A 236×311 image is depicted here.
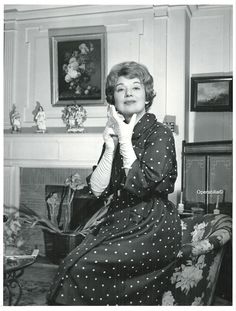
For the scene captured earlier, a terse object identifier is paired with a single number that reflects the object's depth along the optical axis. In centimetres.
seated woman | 121
